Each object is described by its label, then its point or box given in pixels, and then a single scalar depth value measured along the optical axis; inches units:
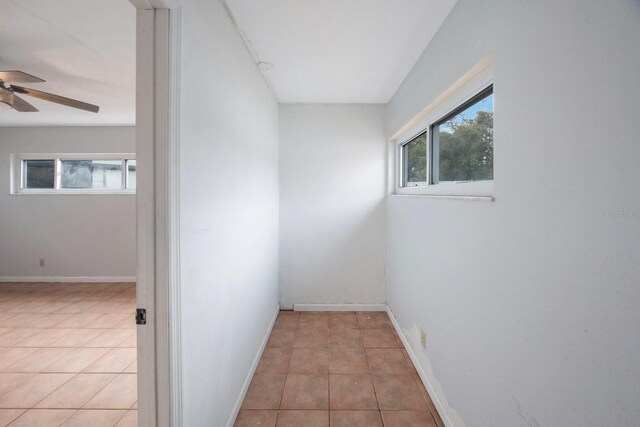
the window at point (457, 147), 57.6
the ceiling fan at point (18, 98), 79.9
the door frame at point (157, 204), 40.6
